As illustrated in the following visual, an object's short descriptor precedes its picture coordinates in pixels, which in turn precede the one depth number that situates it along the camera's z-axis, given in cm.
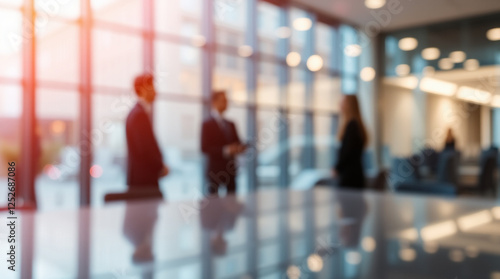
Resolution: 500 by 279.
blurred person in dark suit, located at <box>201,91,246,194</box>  349
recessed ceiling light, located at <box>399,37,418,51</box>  895
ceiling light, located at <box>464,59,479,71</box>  835
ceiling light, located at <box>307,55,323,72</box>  769
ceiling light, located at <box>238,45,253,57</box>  654
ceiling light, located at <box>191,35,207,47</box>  583
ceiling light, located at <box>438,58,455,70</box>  880
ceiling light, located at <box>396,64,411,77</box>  943
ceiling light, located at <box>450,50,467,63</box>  858
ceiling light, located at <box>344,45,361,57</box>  848
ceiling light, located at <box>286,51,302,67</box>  732
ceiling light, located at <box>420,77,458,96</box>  885
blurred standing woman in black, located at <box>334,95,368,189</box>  315
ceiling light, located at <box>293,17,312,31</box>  734
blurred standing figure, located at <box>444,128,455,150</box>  782
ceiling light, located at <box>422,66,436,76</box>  911
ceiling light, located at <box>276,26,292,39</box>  716
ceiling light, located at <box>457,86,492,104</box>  799
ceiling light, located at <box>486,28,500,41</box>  777
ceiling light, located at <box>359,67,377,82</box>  909
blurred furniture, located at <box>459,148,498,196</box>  564
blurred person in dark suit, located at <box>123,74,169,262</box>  261
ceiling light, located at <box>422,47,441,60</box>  903
